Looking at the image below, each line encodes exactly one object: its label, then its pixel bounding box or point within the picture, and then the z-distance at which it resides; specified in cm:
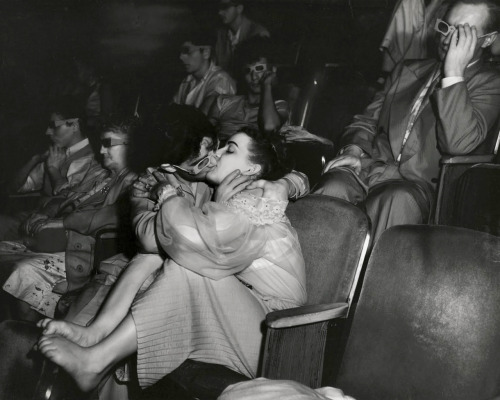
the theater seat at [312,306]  160
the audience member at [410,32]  204
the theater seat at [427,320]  145
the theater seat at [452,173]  183
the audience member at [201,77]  265
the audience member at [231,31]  252
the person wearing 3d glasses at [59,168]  283
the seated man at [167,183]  185
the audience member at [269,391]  121
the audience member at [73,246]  255
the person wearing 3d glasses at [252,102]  249
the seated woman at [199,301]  167
